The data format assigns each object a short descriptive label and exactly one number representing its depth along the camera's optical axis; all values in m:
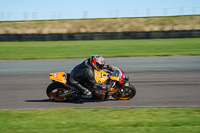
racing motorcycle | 17.72
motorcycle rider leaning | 17.41
